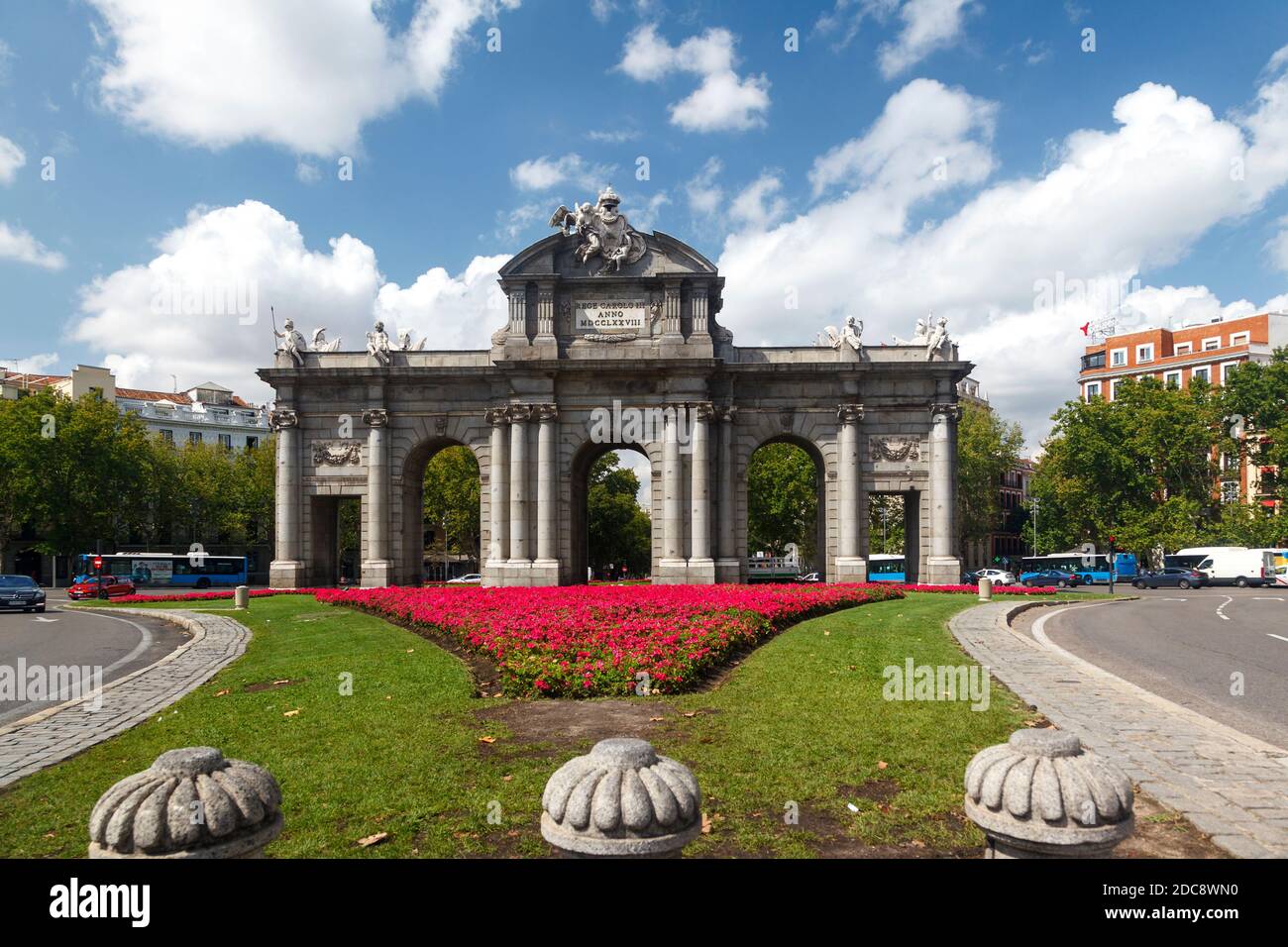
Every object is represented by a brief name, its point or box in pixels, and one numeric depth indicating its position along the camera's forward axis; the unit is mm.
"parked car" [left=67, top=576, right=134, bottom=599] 43344
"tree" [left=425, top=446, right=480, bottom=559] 70812
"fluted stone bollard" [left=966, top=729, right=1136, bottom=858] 4922
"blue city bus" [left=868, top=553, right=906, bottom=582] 64625
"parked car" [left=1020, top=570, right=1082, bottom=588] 60906
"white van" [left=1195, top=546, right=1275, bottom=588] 51656
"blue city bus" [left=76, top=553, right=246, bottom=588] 61125
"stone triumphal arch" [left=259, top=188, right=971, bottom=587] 35438
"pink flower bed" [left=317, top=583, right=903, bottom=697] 13320
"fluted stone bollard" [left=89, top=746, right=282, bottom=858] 4539
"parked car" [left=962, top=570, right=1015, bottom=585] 56969
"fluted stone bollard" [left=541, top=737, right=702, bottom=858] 4781
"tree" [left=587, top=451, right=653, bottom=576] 81250
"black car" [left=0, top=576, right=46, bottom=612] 32656
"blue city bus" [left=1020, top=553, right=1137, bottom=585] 65750
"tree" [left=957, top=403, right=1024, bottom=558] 73362
